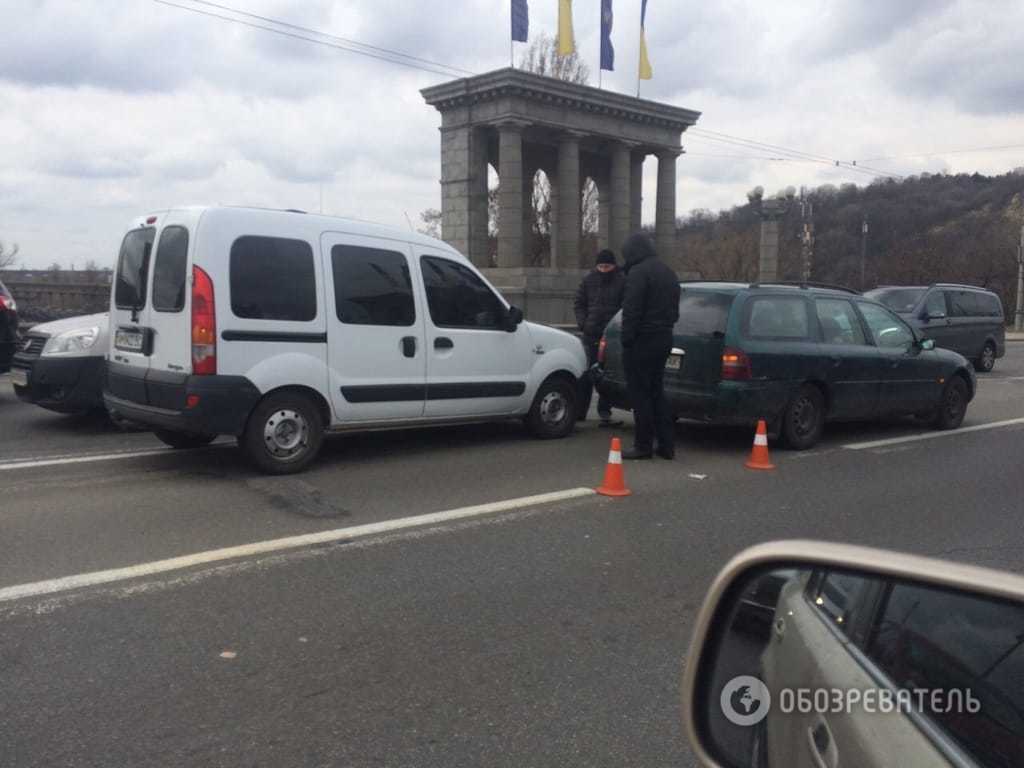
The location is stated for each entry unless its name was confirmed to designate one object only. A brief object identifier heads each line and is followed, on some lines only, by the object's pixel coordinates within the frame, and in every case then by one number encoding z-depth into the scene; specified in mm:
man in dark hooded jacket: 7801
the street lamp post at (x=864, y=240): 63766
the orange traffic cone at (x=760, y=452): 7945
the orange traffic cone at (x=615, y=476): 6707
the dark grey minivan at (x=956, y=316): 17250
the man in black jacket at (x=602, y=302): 10070
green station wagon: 8430
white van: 6680
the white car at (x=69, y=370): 8891
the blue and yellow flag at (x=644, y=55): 34438
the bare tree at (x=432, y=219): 49125
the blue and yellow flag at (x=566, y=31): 30875
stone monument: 29797
